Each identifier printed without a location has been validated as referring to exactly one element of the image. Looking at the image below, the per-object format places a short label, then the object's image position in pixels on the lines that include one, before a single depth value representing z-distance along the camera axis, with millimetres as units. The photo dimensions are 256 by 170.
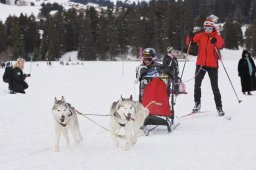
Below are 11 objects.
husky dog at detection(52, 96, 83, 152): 5371
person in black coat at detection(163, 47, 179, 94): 12750
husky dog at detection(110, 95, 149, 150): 5539
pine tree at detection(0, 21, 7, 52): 79438
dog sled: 7004
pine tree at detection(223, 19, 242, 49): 80688
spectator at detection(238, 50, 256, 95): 14289
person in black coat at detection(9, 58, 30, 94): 13531
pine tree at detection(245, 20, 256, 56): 69000
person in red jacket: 8555
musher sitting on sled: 7406
